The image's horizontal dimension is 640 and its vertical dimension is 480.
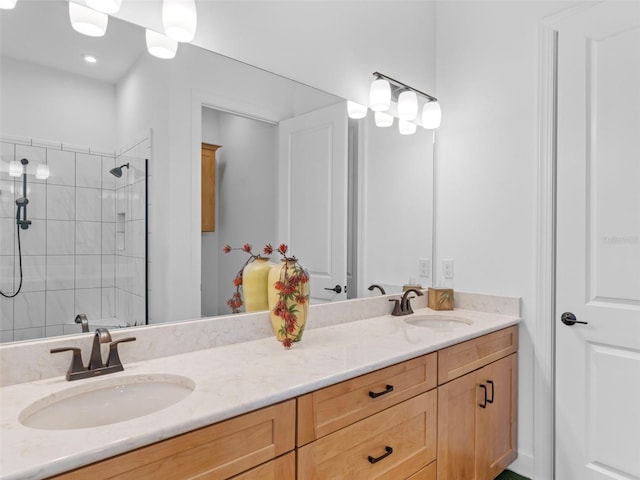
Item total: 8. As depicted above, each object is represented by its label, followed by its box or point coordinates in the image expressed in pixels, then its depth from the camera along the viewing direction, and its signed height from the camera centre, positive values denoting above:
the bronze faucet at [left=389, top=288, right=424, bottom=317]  2.11 -0.36
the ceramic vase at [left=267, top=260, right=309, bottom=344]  1.44 -0.23
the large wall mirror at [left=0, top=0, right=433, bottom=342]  1.13 +0.23
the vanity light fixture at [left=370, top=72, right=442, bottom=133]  2.23 +0.76
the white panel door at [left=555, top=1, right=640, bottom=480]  1.74 -0.02
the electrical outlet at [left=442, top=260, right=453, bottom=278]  2.39 -0.18
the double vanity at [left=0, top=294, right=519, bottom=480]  0.81 -0.44
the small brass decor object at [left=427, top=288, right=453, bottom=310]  2.26 -0.35
